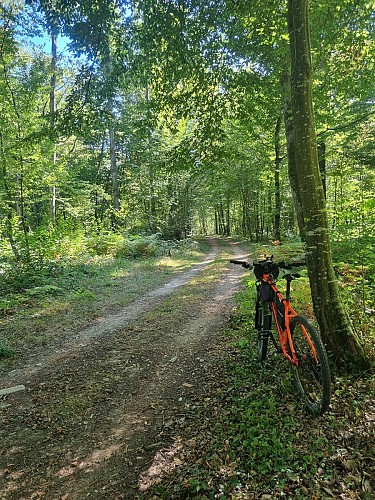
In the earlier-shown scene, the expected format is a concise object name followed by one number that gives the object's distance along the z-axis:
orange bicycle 3.30
